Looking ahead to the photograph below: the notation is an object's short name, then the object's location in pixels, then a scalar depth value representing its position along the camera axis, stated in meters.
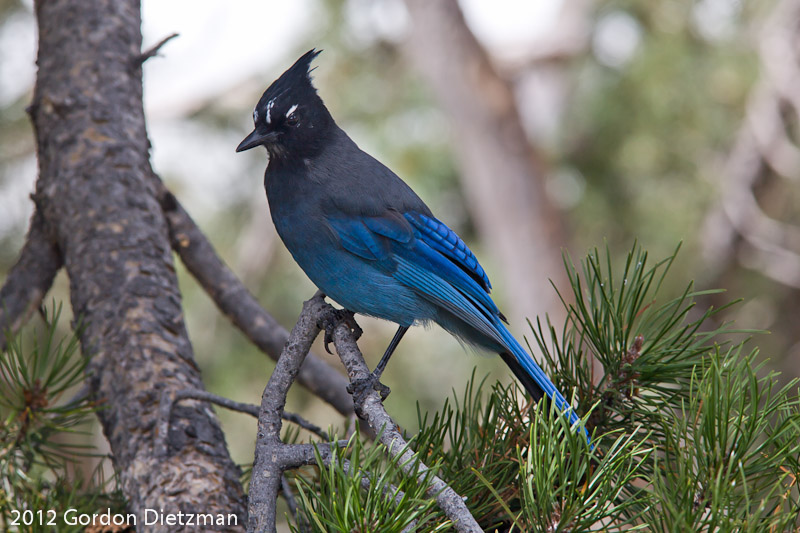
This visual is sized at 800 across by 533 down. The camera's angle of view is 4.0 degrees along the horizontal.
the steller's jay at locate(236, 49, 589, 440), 7.46
